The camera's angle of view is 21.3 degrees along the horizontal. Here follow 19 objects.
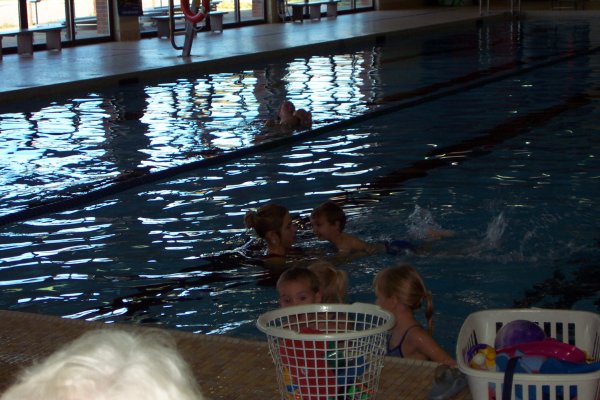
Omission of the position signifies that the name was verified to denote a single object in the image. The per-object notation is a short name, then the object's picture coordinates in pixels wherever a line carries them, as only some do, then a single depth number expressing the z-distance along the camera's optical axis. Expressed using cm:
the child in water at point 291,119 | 1478
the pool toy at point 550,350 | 376
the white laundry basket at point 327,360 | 367
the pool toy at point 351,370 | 375
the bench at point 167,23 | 3092
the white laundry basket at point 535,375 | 349
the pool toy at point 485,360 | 372
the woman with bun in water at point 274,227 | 860
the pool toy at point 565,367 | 361
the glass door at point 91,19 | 2995
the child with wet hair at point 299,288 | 516
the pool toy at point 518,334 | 397
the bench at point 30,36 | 2507
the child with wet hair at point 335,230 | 866
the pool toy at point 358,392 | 382
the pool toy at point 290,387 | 383
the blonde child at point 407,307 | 545
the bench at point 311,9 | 3609
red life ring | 2423
